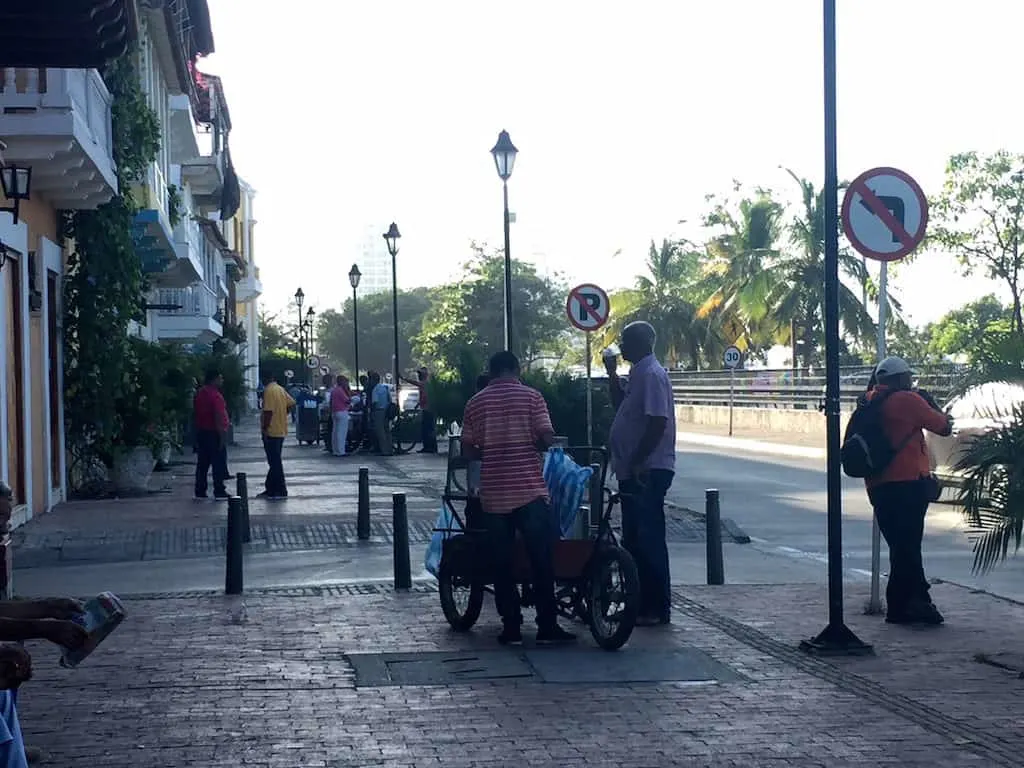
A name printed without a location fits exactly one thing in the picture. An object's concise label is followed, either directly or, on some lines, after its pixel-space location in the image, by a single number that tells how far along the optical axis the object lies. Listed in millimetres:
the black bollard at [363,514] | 16438
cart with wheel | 9273
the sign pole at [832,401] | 9320
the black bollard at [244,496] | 16062
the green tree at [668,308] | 72375
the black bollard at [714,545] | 12656
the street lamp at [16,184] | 15289
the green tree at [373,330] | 132125
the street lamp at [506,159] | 25859
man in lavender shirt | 10211
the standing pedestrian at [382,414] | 34250
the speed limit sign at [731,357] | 45719
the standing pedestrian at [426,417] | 33750
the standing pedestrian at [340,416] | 34406
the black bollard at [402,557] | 12273
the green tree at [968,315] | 56100
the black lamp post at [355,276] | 51219
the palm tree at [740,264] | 61594
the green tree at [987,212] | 43625
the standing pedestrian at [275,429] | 21312
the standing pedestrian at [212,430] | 20984
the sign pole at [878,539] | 10641
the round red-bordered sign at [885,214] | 10391
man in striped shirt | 9445
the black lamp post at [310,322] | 75125
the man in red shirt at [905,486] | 10391
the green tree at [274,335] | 108975
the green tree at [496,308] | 82312
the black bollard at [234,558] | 12109
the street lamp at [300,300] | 68812
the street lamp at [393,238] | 42219
